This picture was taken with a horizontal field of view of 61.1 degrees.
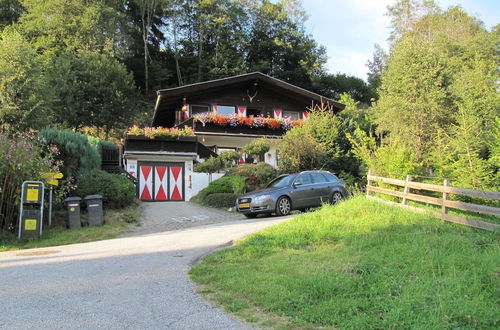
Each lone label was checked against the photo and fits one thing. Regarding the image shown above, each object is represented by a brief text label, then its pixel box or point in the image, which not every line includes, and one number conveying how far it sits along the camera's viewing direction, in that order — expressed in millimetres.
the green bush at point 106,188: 15078
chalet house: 22250
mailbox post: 11664
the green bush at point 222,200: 18016
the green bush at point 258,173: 19234
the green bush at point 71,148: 15242
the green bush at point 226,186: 18578
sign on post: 12531
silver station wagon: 14352
